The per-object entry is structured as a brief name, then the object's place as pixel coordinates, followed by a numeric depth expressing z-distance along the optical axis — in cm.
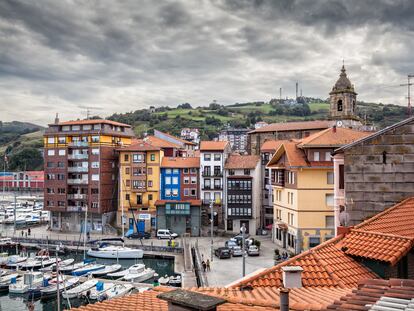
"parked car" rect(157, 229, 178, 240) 6419
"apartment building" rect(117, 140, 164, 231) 6912
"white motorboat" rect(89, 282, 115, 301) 3912
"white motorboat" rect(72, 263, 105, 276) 4772
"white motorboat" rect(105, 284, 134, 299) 3918
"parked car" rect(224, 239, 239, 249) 5284
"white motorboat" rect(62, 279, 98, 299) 4016
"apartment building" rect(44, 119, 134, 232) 6975
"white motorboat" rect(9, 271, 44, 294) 4203
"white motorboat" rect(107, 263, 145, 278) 4694
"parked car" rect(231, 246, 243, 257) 4925
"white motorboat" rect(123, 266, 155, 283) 4512
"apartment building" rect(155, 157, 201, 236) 6662
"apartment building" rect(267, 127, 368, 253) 4606
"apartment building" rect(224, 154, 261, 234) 6494
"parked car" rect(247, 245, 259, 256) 4848
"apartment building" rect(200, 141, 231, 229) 6694
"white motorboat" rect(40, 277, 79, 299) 4177
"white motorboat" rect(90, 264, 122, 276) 4753
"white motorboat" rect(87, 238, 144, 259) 5534
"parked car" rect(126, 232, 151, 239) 6512
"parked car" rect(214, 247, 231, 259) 4809
